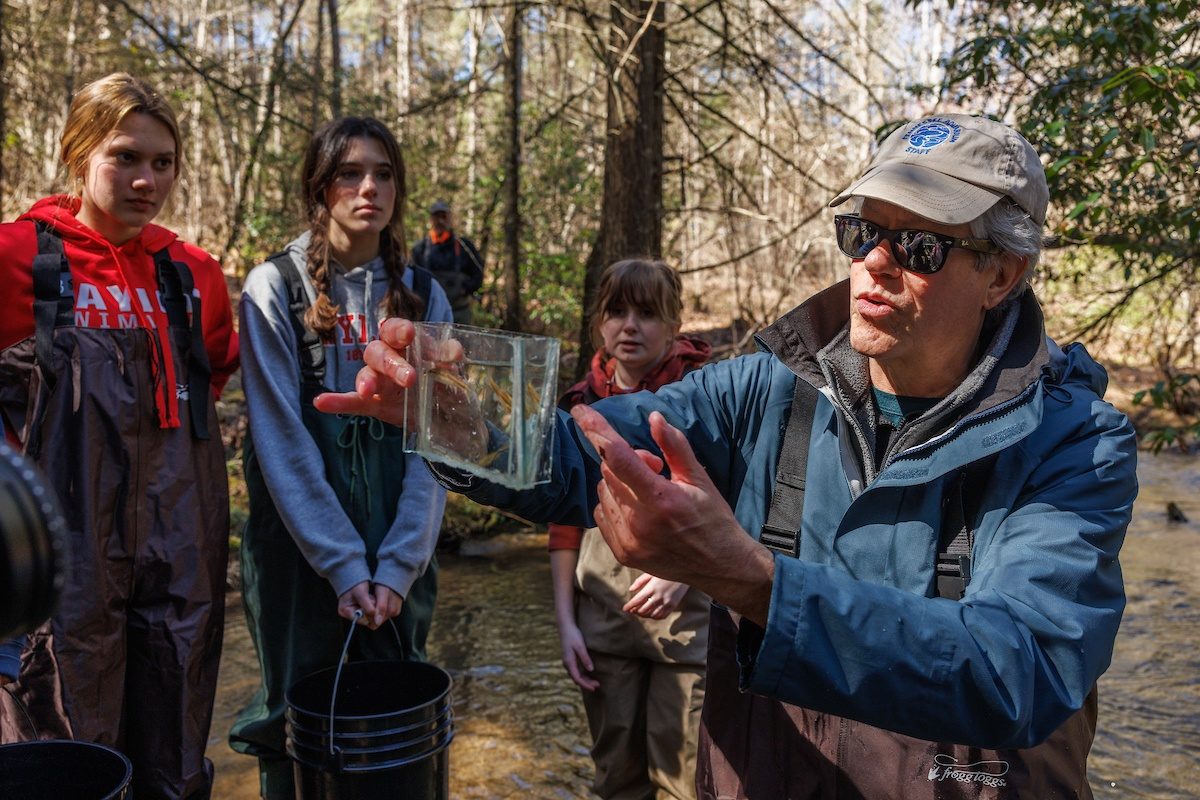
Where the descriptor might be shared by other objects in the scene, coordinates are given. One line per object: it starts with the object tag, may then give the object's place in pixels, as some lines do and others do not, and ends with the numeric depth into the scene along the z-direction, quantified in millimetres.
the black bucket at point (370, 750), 2729
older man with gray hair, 1430
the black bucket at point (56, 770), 2273
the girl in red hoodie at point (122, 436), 2844
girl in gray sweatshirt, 3139
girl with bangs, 3170
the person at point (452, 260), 10602
